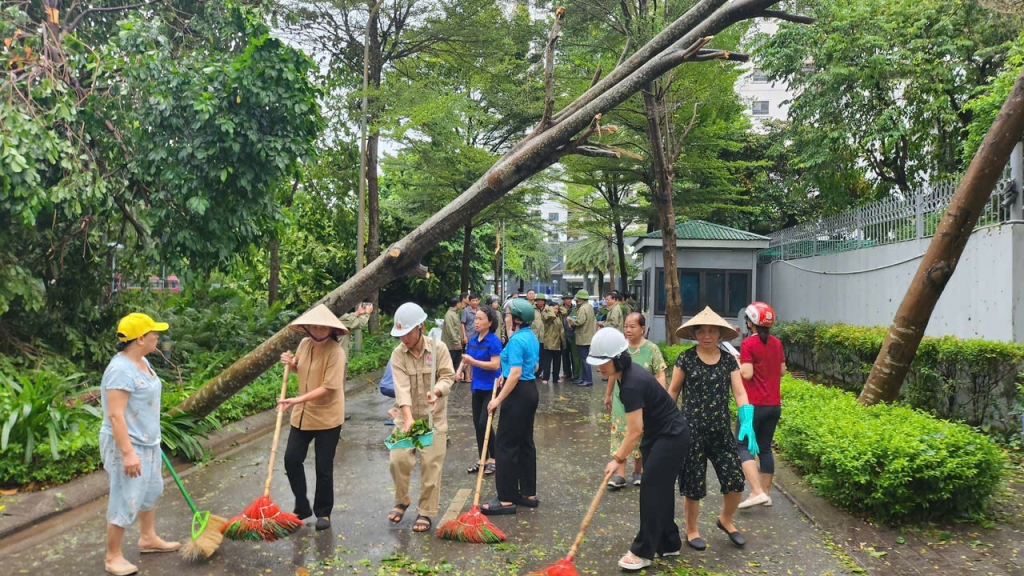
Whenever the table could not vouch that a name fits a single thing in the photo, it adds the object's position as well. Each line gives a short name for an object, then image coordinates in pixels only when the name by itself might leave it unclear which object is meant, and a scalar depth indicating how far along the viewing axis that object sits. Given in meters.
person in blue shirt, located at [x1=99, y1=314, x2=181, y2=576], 4.38
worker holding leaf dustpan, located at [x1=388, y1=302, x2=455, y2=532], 5.42
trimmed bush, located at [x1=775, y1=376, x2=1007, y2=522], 5.26
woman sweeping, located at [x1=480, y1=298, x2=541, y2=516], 5.90
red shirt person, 5.82
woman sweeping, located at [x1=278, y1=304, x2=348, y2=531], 5.35
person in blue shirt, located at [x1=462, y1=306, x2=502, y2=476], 6.57
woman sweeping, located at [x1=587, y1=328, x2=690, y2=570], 4.55
